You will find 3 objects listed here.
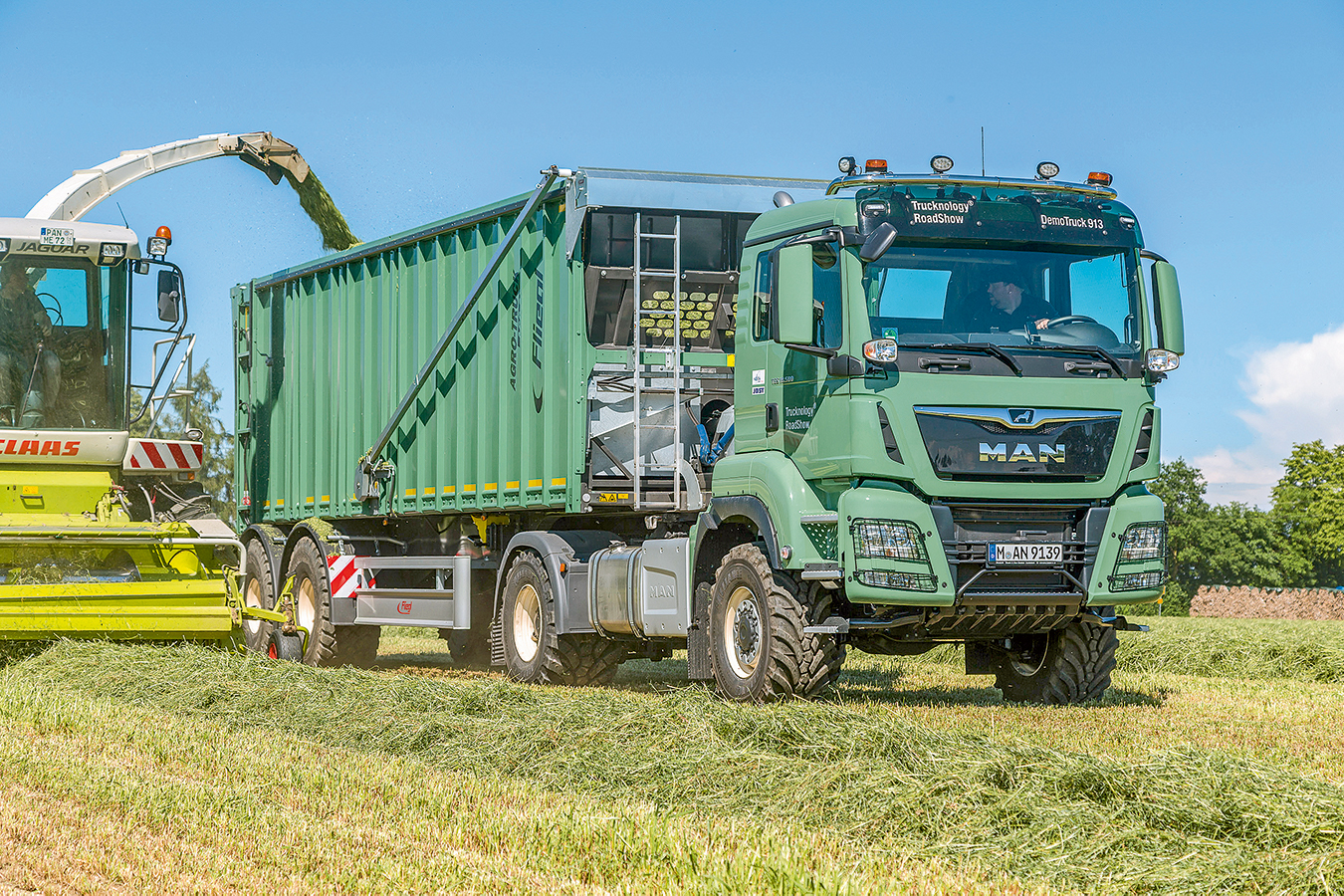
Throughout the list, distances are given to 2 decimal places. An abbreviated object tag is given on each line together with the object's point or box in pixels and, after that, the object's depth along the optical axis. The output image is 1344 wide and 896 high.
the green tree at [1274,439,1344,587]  80.88
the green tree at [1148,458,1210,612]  87.62
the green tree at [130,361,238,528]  48.28
